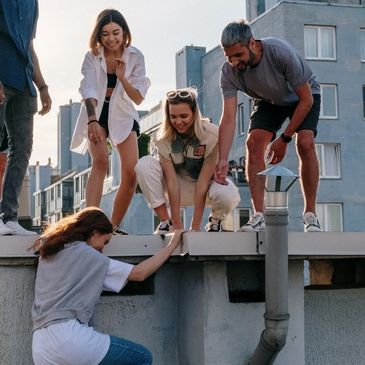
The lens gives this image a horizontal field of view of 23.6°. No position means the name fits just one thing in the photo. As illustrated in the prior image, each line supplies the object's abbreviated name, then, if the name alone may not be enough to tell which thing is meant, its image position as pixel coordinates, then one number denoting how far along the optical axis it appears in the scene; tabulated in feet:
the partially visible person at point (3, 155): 18.81
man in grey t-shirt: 19.03
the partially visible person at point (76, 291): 15.43
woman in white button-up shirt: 20.33
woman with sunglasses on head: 19.45
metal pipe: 16.80
